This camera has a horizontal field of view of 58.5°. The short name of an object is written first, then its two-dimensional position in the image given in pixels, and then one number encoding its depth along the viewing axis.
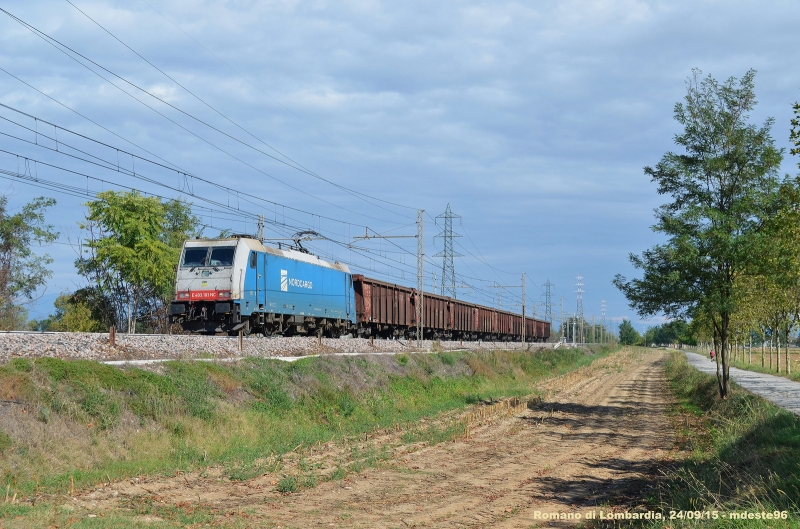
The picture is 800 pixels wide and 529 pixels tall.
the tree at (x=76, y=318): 51.94
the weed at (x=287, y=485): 11.86
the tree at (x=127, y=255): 47.19
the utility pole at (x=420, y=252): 36.20
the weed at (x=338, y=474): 13.13
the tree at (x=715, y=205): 21.27
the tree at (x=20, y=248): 50.06
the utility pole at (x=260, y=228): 34.52
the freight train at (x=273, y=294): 27.31
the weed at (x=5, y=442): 11.39
